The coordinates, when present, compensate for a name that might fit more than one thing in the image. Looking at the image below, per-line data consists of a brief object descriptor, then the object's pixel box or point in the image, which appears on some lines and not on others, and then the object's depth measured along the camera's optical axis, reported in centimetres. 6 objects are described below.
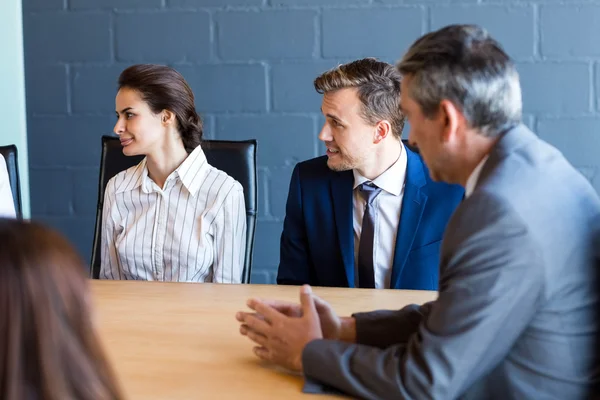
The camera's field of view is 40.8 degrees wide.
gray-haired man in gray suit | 117
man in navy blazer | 221
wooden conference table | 133
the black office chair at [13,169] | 262
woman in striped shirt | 243
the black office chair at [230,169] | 249
